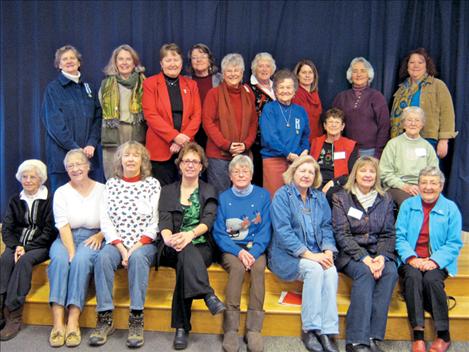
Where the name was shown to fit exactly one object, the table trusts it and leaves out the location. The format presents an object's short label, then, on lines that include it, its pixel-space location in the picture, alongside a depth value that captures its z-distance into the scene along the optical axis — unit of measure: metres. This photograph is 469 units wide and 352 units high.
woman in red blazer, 3.63
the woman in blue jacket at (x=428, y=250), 2.92
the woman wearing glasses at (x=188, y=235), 2.92
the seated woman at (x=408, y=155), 3.73
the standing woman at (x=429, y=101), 4.02
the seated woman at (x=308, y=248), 2.92
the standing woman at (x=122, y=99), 3.72
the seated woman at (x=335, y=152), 3.79
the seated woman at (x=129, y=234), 2.97
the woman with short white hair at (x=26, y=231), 3.08
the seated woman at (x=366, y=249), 2.91
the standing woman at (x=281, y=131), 3.70
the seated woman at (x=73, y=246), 2.98
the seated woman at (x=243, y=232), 3.02
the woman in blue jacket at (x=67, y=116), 3.72
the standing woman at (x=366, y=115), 3.93
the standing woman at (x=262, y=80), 3.90
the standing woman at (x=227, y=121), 3.68
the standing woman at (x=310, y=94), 3.98
